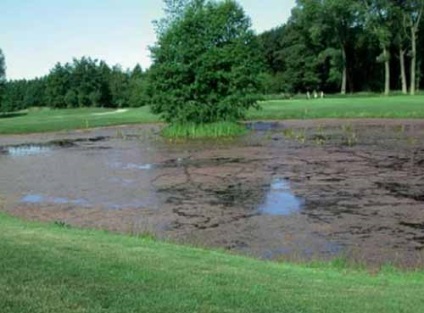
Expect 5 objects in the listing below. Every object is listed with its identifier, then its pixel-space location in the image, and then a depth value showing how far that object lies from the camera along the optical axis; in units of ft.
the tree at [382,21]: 238.48
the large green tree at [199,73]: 113.09
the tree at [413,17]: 237.74
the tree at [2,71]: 273.13
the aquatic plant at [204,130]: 111.55
